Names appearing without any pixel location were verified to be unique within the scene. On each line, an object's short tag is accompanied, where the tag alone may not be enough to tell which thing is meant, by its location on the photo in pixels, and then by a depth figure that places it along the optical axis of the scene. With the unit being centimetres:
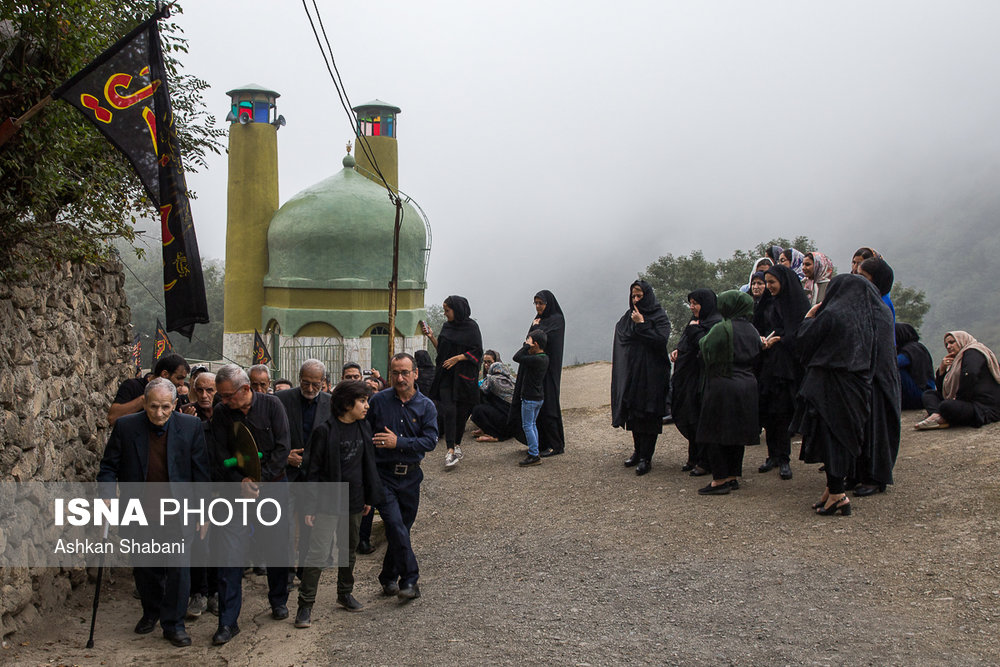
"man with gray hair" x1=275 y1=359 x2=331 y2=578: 605
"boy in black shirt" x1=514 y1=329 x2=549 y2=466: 934
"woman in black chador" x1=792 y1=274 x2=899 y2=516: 629
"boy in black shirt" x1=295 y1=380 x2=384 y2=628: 525
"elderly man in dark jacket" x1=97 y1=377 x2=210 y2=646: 505
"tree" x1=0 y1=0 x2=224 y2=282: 502
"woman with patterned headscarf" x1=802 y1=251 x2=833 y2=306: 899
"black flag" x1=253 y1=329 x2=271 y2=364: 1605
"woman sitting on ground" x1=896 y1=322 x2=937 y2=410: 974
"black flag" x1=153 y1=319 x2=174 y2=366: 1453
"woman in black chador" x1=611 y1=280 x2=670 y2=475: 855
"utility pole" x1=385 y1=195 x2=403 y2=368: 1551
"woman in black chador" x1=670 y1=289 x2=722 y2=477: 805
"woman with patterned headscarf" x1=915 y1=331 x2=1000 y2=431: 836
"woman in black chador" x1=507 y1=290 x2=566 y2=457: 973
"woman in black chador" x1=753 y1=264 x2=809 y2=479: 763
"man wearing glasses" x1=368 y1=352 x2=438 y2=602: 555
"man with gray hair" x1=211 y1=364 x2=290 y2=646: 516
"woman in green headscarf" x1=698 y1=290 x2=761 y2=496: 727
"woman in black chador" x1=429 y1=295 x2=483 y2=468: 977
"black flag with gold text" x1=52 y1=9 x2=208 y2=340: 498
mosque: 2244
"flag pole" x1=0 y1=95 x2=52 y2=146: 468
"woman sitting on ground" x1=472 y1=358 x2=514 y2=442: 1140
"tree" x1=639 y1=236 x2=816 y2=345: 3403
